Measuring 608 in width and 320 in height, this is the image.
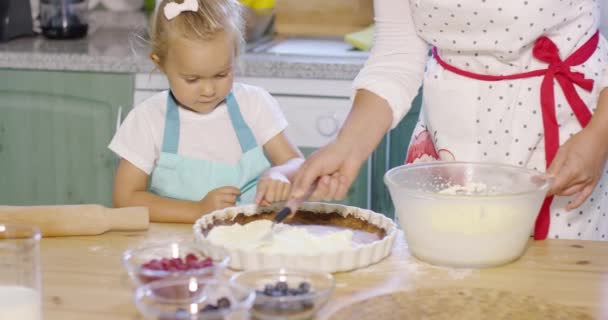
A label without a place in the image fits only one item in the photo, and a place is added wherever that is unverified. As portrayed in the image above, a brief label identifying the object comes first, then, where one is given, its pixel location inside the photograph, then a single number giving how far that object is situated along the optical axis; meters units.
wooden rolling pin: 2.14
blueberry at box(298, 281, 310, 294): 1.79
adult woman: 2.29
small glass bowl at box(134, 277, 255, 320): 1.67
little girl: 2.56
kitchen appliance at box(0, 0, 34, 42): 3.47
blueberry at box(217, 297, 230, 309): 1.69
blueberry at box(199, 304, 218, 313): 1.68
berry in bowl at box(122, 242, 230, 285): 1.81
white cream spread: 2.01
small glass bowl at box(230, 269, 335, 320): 1.77
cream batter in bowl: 1.97
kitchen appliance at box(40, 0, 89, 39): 3.54
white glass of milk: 1.76
